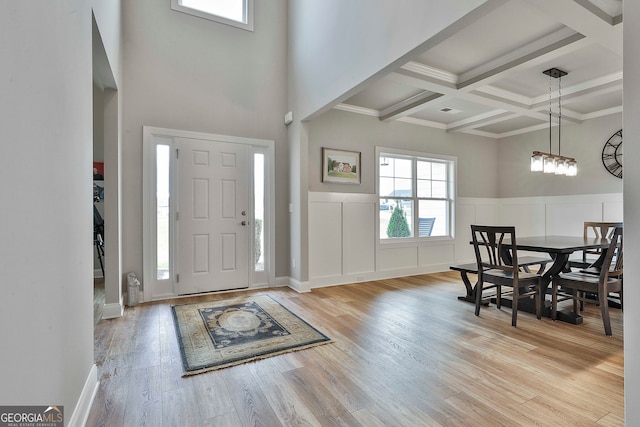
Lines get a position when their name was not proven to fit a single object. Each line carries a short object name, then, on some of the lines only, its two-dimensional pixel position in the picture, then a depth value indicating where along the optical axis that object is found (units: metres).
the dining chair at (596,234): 3.95
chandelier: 3.63
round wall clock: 4.70
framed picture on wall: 4.66
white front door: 3.99
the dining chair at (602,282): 2.71
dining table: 2.99
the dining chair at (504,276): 2.98
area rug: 2.31
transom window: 4.06
